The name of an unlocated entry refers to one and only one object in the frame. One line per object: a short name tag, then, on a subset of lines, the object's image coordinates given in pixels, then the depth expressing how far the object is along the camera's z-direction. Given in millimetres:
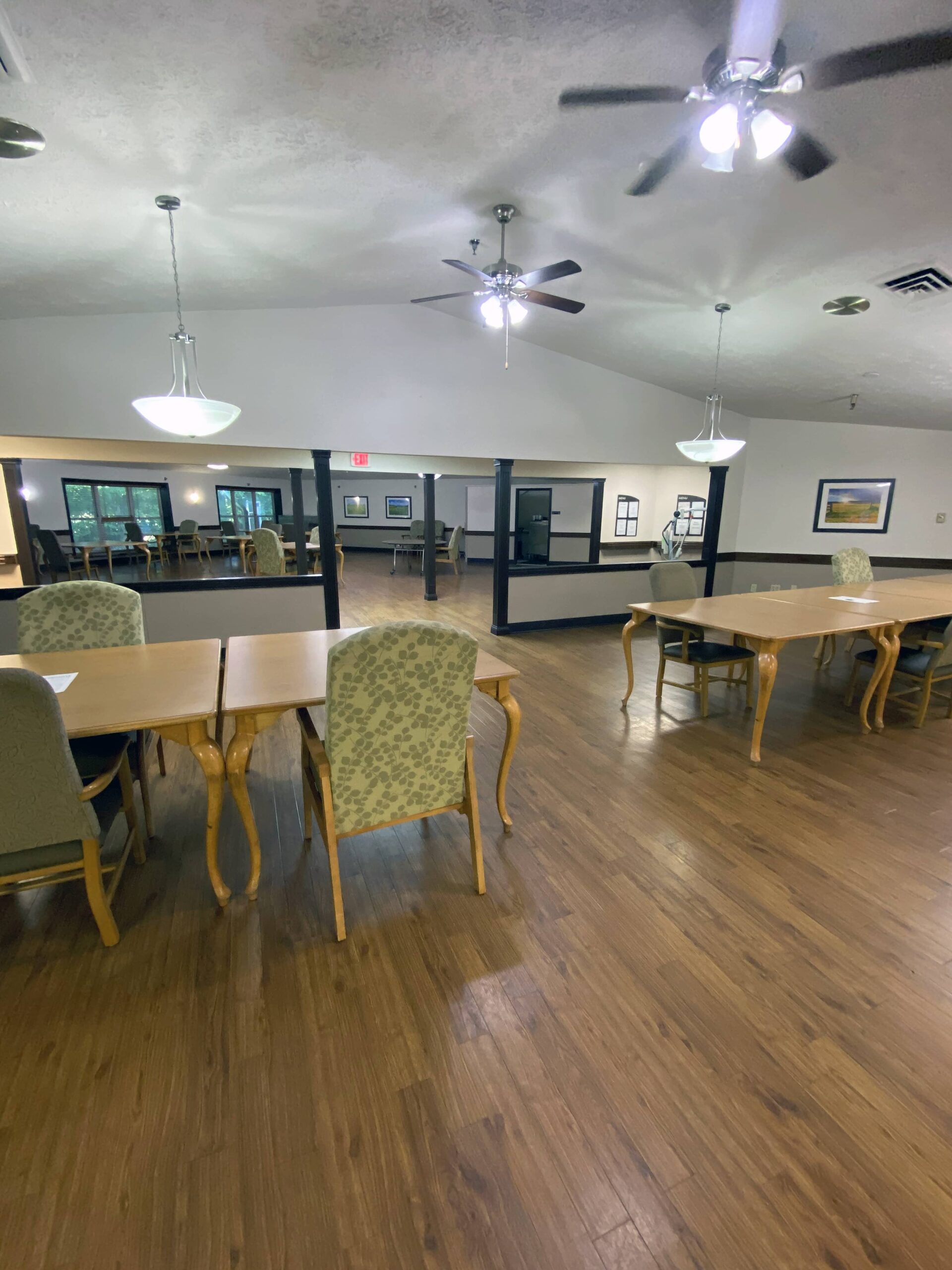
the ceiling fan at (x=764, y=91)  1445
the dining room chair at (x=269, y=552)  5273
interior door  9609
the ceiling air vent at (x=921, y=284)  2803
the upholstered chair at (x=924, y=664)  3305
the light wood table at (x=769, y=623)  2822
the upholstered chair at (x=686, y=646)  3371
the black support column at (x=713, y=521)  6152
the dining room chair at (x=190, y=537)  8984
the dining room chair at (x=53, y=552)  6312
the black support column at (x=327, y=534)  4480
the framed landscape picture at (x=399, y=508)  12805
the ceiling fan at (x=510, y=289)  2475
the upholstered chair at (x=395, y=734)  1526
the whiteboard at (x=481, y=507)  11500
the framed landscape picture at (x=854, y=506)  6145
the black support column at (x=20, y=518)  4734
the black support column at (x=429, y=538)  6734
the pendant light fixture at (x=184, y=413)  2105
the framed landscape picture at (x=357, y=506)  13055
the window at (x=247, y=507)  11195
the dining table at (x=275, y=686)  1757
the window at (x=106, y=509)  8664
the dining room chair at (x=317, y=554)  8055
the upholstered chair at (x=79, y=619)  2369
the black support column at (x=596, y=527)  7652
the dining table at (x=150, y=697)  1654
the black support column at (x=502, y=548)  5180
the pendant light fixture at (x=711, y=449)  3654
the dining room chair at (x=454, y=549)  8984
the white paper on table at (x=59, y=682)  1878
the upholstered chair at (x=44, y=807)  1354
